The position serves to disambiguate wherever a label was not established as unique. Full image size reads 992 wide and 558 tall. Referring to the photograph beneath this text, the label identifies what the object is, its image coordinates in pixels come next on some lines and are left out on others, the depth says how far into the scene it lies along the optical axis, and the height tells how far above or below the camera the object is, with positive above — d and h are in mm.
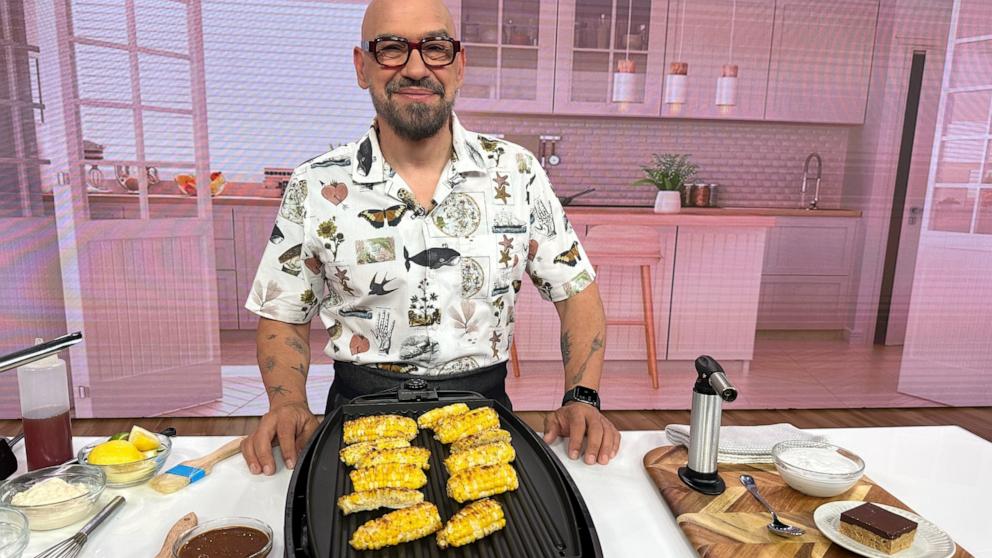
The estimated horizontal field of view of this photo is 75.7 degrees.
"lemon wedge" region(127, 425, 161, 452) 996 -443
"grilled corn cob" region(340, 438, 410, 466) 866 -394
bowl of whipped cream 907 -430
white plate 781 -452
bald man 1325 -182
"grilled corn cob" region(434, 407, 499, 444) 940 -385
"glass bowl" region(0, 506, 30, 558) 731 -446
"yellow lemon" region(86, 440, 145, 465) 936 -440
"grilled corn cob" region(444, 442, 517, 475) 845 -387
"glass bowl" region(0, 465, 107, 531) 817 -454
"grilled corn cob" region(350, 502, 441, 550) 691 -401
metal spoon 825 -456
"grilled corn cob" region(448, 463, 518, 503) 790 -394
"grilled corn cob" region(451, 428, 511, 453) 895 -385
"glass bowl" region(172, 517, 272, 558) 750 -451
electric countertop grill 687 -406
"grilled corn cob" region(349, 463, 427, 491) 798 -398
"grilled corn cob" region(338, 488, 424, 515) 757 -401
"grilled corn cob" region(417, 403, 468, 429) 985 -386
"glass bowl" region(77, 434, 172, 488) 927 -461
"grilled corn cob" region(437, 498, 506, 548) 707 -401
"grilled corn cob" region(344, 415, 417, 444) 921 -389
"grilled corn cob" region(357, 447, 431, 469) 849 -396
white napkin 1042 -454
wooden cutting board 801 -464
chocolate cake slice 772 -427
